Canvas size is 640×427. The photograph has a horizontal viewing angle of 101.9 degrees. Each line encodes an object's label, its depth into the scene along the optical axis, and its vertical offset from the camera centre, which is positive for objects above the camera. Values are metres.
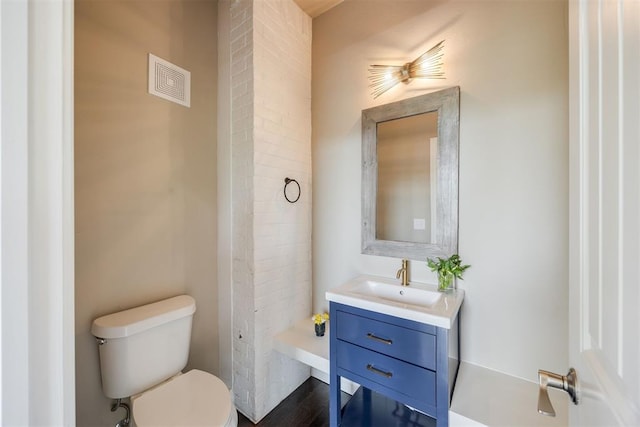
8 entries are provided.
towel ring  1.82 +0.21
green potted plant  1.43 -0.32
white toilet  1.14 -0.81
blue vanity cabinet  1.13 -0.70
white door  0.37 +0.00
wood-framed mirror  1.49 +0.23
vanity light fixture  1.53 +0.89
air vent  1.49 +0.80
